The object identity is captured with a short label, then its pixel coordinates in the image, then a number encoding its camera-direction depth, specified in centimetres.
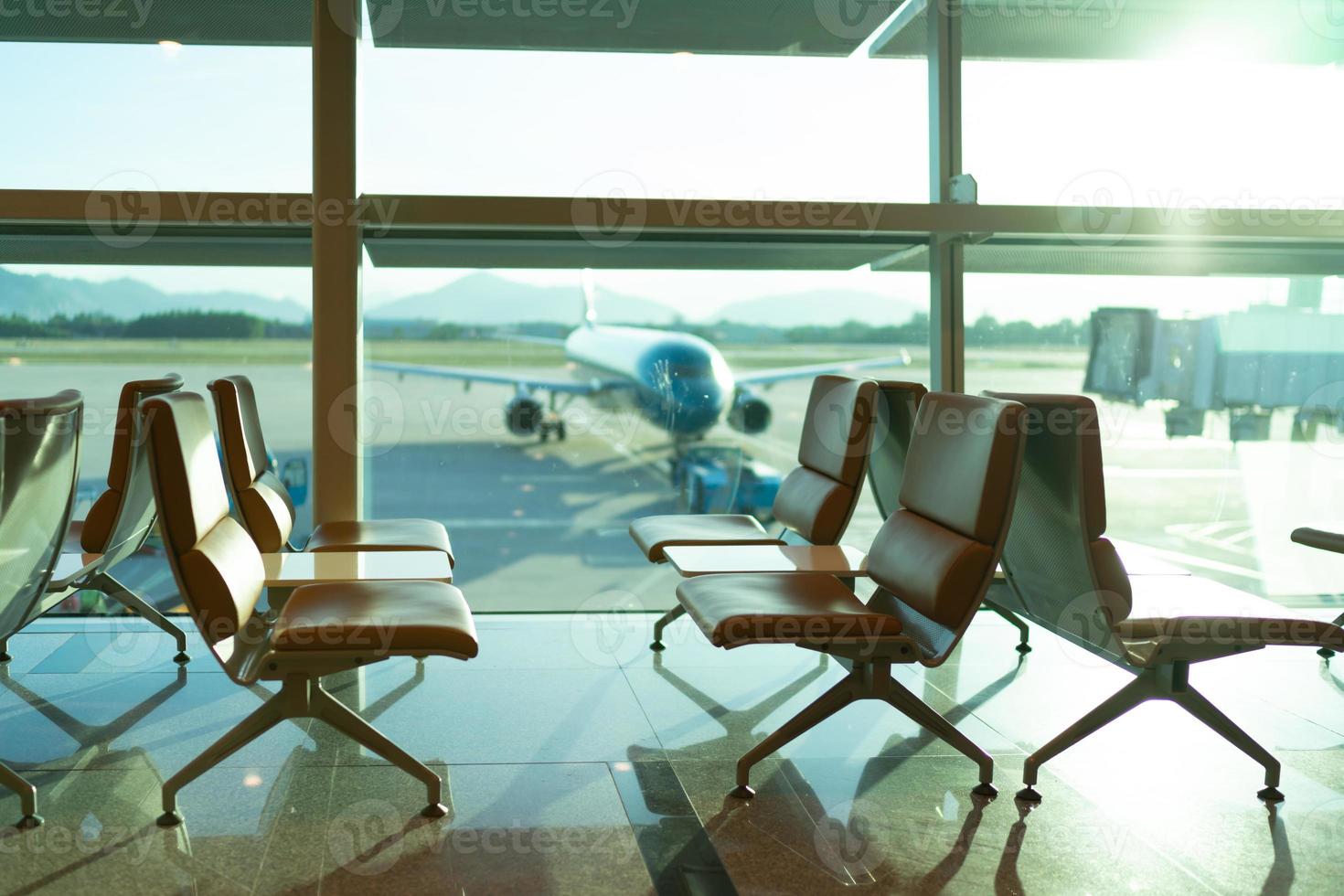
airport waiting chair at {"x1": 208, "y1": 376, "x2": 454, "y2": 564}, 322
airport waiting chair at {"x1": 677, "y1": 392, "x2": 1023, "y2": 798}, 255
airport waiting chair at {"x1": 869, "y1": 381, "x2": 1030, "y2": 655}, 373
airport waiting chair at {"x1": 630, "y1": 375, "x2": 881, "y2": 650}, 358
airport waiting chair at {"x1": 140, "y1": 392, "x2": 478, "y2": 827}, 241
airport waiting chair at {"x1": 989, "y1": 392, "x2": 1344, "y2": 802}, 262
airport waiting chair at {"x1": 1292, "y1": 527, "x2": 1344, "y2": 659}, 384
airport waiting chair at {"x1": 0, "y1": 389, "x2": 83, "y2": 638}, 238
